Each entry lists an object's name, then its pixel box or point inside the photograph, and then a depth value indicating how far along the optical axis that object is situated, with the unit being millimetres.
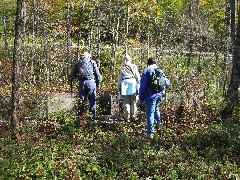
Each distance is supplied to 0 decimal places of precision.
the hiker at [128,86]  9445
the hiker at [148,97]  8156
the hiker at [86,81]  8797
